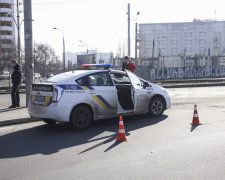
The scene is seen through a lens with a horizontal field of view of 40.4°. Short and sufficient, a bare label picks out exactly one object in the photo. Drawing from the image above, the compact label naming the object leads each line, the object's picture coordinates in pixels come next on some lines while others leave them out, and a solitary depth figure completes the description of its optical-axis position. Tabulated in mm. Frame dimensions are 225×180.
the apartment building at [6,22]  86250
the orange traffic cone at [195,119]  8102
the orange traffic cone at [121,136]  6590
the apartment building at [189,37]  87500
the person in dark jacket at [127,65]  13038
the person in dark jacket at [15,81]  11734
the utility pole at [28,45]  11392
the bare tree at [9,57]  36488
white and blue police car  7648
